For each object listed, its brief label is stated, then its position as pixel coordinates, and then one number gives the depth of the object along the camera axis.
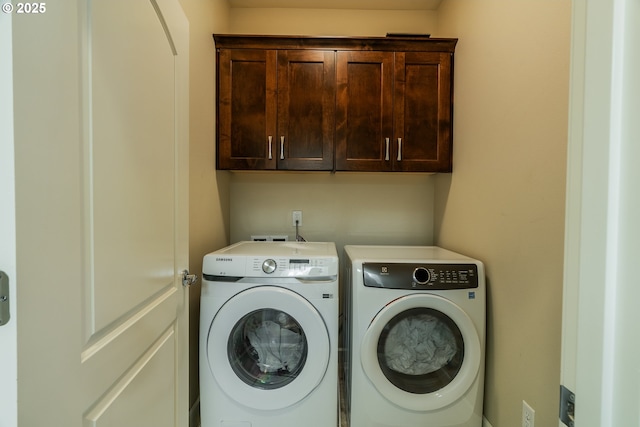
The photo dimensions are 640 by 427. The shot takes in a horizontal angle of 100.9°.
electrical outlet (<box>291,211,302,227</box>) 2.05
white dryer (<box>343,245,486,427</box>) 1.27
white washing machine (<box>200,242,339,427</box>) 1.26
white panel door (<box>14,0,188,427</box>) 0.44
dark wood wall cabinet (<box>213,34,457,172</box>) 1.68
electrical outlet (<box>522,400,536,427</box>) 1.08
